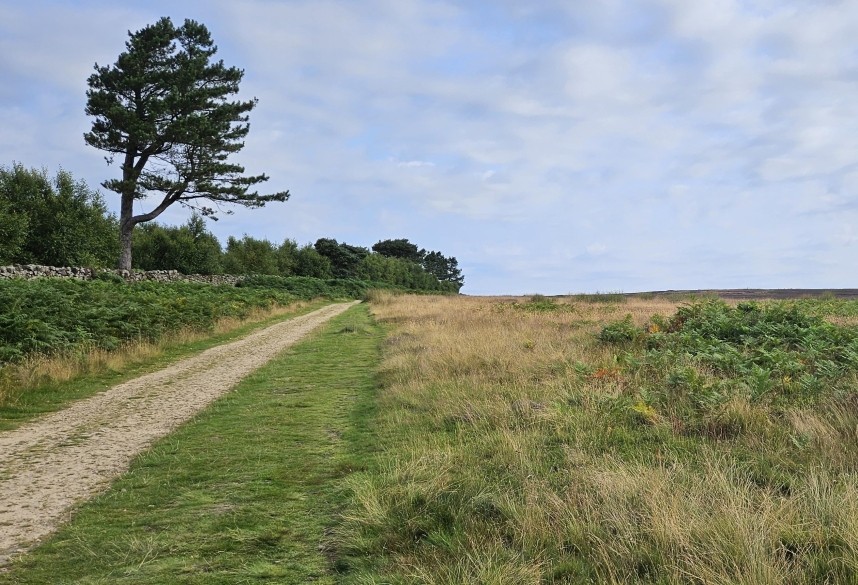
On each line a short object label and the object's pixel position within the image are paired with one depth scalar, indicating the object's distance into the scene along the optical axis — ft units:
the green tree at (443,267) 458.09
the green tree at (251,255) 208.13
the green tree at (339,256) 285.93
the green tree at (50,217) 108.78
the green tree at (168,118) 99.50
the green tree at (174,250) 152.66
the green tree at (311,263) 250.16
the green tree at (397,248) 401.49
